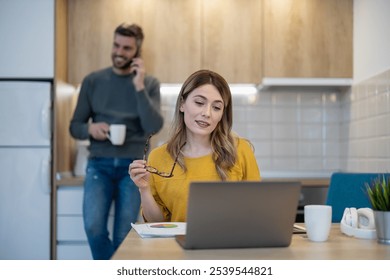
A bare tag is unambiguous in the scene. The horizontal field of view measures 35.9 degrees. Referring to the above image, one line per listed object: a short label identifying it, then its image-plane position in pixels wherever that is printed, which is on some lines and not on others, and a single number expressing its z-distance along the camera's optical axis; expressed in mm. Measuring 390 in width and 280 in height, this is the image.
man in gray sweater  3203
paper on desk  1376
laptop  1147
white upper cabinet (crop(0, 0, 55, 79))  3469
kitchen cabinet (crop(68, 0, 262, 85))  3650
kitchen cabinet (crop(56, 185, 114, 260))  3426
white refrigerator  3418
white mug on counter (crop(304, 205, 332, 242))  1369
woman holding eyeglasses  1861
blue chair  2084
